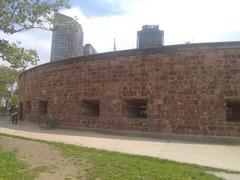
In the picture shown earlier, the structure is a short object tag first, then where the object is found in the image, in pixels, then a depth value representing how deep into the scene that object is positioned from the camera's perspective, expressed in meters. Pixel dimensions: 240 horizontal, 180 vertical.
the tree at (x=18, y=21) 4.65
